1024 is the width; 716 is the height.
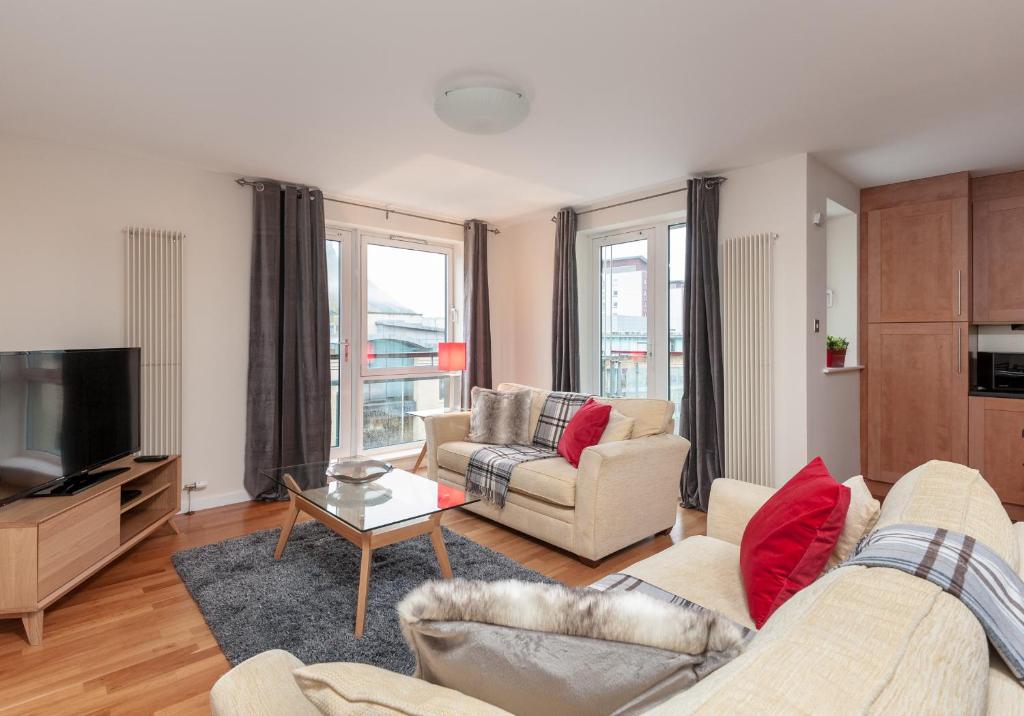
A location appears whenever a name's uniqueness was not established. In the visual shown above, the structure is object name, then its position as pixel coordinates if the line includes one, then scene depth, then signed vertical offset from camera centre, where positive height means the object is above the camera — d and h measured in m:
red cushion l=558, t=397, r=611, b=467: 3.23 -0.44
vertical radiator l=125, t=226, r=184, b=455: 3.53 +0.24
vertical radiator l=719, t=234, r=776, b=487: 3.66 +0.03
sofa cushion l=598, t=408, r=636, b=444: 3.19 -0.43
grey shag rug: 2.07 -1.10
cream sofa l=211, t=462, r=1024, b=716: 0.56 -0.36
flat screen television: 2.39 -0.28
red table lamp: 4.95 +0.02
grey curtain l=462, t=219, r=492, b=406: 5.35 +0.47
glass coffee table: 2.26 -0.70
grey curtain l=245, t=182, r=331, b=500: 3.97 +0.17
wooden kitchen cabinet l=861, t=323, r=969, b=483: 3.85 -0.28
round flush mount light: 2.51 +1.23
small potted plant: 3.94 +0.07
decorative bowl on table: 2.87 -0.63
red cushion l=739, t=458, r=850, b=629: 1.36 -0.49
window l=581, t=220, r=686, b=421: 4.48 +0.42
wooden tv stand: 2.13 -0.82
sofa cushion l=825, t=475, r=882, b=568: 1.38 -0.44
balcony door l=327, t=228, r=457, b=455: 4.75 +0.26
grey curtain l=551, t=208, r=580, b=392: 4.82 +0.40
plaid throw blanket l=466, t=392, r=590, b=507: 3.32 -0.63
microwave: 3.89 -0.10
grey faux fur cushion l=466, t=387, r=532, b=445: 3.87 -0.43
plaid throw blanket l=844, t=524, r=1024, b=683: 0.77 -0.34
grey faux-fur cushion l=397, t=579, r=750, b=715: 0.66 -0.37
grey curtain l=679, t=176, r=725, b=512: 3.85 +0.10
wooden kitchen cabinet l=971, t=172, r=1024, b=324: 3.77 +0.81
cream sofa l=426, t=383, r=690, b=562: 2.83 -0.75
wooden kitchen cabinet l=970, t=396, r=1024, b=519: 3.64 -0.61
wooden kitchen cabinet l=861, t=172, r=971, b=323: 3.82 +0.83
